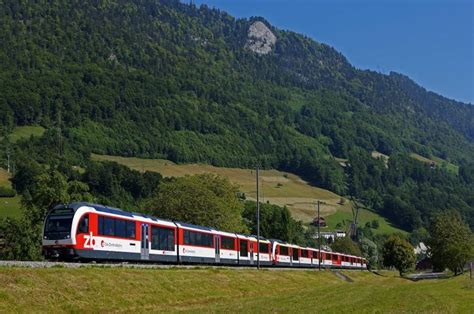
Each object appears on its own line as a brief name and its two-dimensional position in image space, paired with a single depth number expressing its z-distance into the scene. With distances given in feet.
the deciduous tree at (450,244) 359.50
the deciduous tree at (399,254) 472.44
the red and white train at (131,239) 130.00
